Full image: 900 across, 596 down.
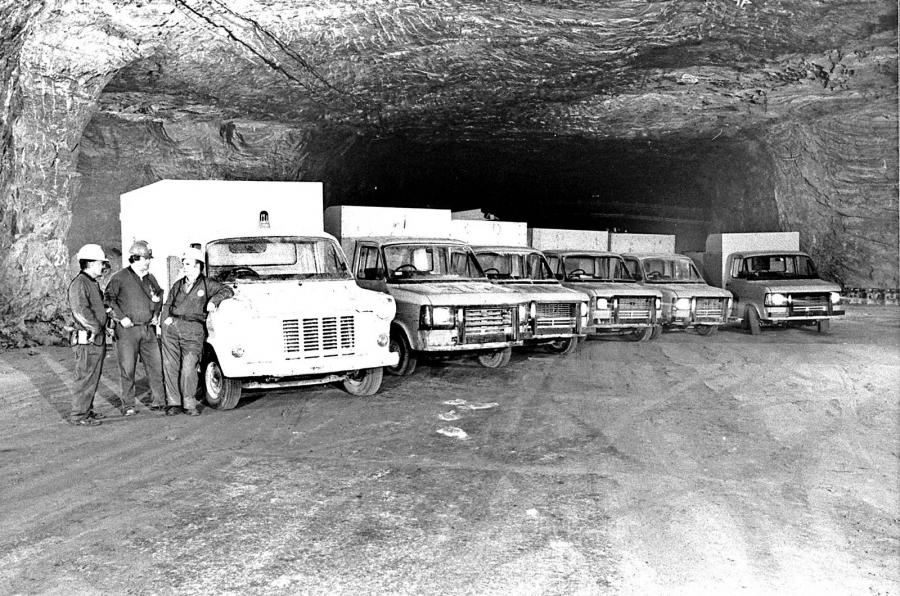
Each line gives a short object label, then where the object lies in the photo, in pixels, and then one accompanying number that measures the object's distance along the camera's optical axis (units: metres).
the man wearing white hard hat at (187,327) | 7.03
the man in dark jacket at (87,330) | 6.47
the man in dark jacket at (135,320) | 6.97
